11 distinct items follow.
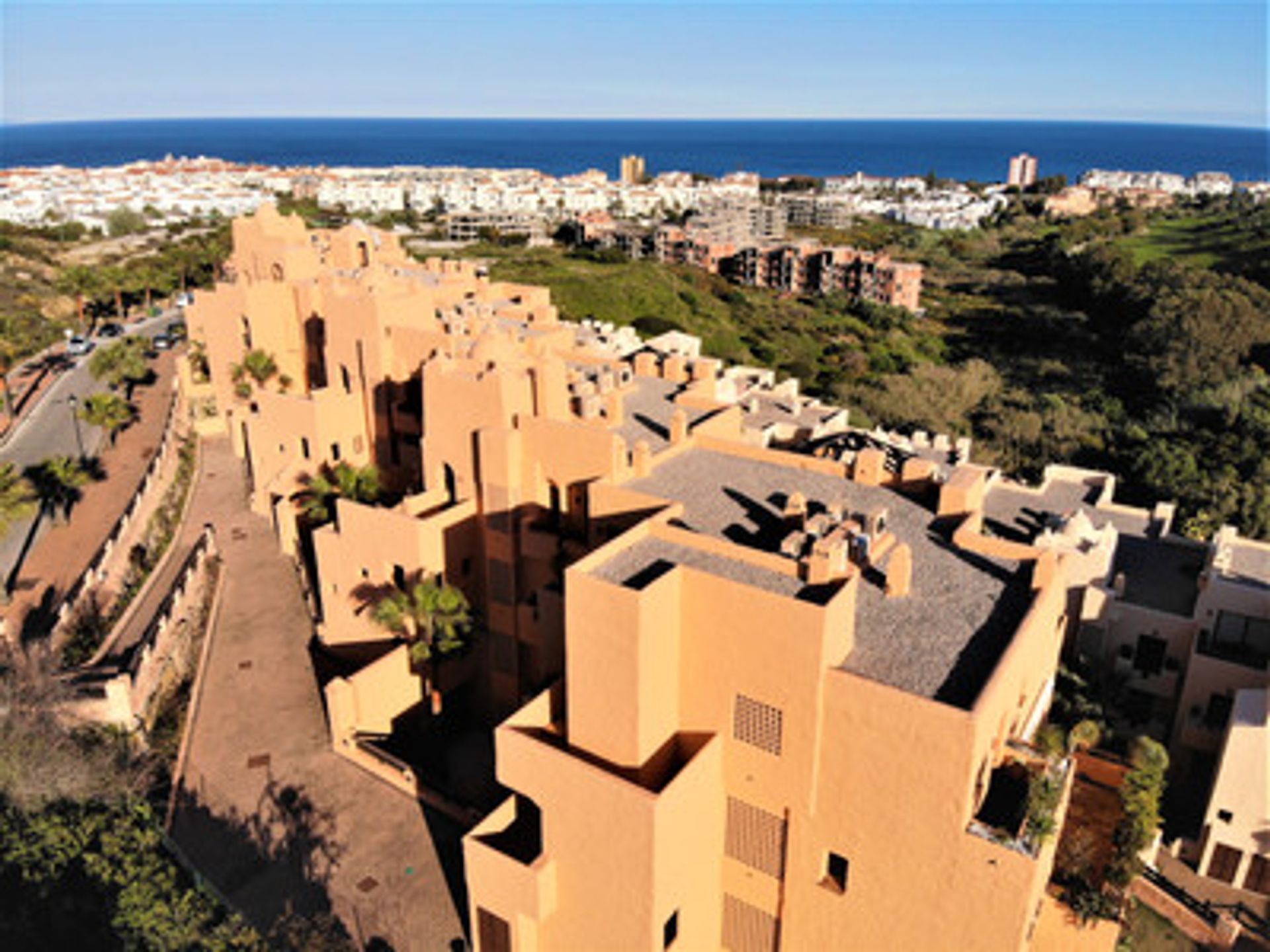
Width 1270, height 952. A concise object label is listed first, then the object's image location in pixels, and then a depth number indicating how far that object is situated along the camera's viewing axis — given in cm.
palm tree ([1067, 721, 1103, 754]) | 2003
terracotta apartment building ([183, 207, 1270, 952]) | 1748
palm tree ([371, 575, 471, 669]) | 2633
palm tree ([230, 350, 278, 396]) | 4344
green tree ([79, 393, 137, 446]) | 4600
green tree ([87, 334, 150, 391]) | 5322
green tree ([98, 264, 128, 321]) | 7019
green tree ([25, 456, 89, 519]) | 4050
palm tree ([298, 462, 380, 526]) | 3416
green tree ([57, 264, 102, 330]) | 6800
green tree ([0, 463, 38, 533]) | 3456
